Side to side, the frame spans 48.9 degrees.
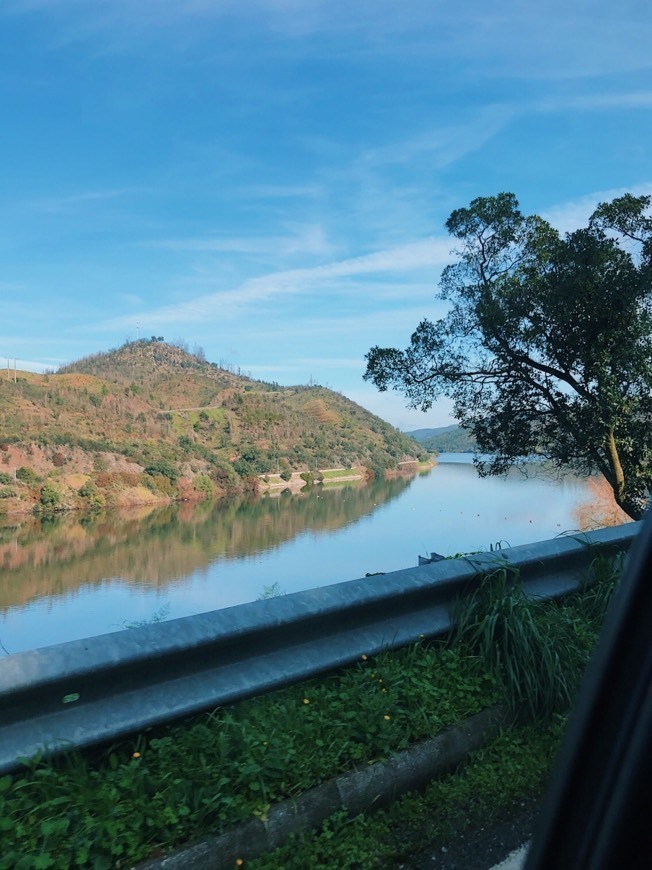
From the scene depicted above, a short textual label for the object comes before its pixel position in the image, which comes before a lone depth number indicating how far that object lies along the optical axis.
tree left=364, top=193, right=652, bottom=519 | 13.48
